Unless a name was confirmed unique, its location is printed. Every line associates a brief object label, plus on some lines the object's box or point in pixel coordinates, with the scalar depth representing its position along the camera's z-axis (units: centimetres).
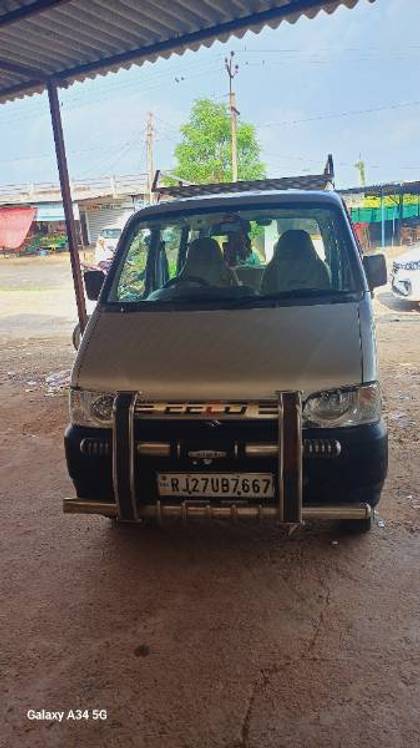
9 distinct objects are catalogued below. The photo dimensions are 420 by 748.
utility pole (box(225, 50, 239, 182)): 2709
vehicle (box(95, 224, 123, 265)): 2427
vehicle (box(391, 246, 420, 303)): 1079
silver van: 263
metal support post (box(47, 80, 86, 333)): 661
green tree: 3441
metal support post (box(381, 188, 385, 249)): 2510
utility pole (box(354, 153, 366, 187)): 4938
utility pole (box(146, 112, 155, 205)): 3625
